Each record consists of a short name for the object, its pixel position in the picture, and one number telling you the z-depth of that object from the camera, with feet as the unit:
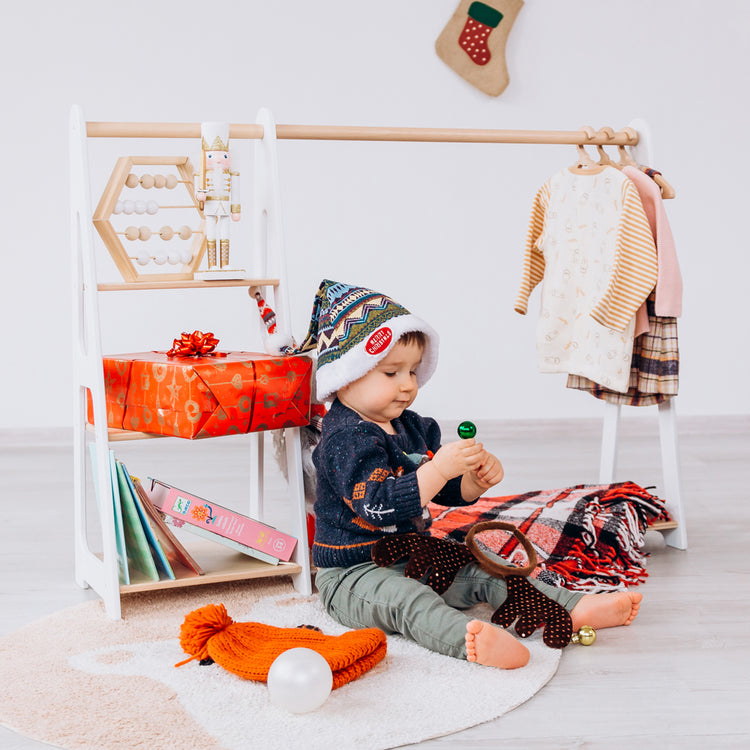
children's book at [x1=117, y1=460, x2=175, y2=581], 5.78
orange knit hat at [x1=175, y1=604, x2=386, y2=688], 4.70
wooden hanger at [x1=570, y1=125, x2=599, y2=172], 7.39
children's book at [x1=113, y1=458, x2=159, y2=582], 5.77
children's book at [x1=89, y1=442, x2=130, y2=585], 5.72
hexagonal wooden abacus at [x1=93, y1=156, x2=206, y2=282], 5.81
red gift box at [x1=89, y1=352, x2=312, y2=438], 5.54
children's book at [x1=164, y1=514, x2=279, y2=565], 5.82
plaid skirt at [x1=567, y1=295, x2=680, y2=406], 7.09
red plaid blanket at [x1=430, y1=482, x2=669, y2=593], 6.43
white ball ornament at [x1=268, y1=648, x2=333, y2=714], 4.28
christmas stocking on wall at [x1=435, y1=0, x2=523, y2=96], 11.85
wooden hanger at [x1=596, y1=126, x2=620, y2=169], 7.29
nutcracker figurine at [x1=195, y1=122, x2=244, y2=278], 5.87
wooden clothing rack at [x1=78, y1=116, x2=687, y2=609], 5.86
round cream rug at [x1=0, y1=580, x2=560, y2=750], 4.17
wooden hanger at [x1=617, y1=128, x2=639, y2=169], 7.34
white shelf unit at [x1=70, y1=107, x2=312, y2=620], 5.65
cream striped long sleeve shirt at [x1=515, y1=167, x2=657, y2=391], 6.84
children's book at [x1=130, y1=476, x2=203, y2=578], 5.87
